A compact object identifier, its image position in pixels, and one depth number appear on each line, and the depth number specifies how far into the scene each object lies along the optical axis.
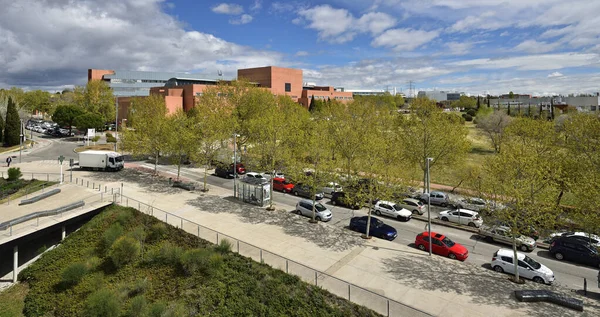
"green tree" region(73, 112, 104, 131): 63.78
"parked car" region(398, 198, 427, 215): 29.12
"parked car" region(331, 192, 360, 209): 30.39
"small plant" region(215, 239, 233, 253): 19.64
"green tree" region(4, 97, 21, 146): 58.00
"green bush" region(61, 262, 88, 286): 19.64
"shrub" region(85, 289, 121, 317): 16.48
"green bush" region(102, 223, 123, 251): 22.34
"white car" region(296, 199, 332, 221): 25.92
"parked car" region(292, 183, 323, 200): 32.09
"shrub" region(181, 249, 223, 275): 18.52
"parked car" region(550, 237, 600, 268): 19.61
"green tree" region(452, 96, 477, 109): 132.25
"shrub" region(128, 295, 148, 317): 16.36
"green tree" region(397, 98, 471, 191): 34.12
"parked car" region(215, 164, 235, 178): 40.00
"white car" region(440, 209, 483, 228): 26.11
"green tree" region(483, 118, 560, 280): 17.00
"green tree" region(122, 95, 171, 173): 37.28
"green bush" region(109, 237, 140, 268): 20.61
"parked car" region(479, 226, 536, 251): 22.02
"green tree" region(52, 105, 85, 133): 66.25
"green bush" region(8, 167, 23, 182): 34.22
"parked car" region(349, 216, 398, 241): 23.09
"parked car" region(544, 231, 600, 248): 21.31
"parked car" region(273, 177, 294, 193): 34.44
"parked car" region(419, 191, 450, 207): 31.62
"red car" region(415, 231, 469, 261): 20.20
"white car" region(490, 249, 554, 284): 17.33
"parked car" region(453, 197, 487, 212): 26.99
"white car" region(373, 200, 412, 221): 27.73
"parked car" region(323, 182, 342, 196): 34.19
